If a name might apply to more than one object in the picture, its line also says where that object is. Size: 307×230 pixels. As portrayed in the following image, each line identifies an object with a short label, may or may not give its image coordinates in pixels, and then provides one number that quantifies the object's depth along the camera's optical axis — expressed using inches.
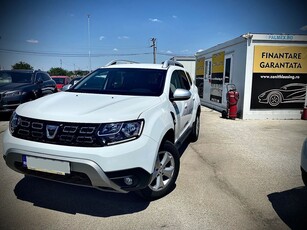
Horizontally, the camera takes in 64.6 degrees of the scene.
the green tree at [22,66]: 2456.8
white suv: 92.9
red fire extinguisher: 357.1
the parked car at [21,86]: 319.9
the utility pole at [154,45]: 1712.6
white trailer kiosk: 345.7
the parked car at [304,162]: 110.5
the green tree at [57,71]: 2866.6
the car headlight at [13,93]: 319.9
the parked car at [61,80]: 568.3
